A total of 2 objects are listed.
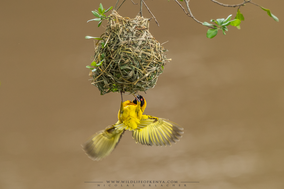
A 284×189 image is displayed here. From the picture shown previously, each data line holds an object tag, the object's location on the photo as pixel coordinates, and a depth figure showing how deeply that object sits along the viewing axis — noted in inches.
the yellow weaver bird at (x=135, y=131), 371.9
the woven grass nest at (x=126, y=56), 368.6
